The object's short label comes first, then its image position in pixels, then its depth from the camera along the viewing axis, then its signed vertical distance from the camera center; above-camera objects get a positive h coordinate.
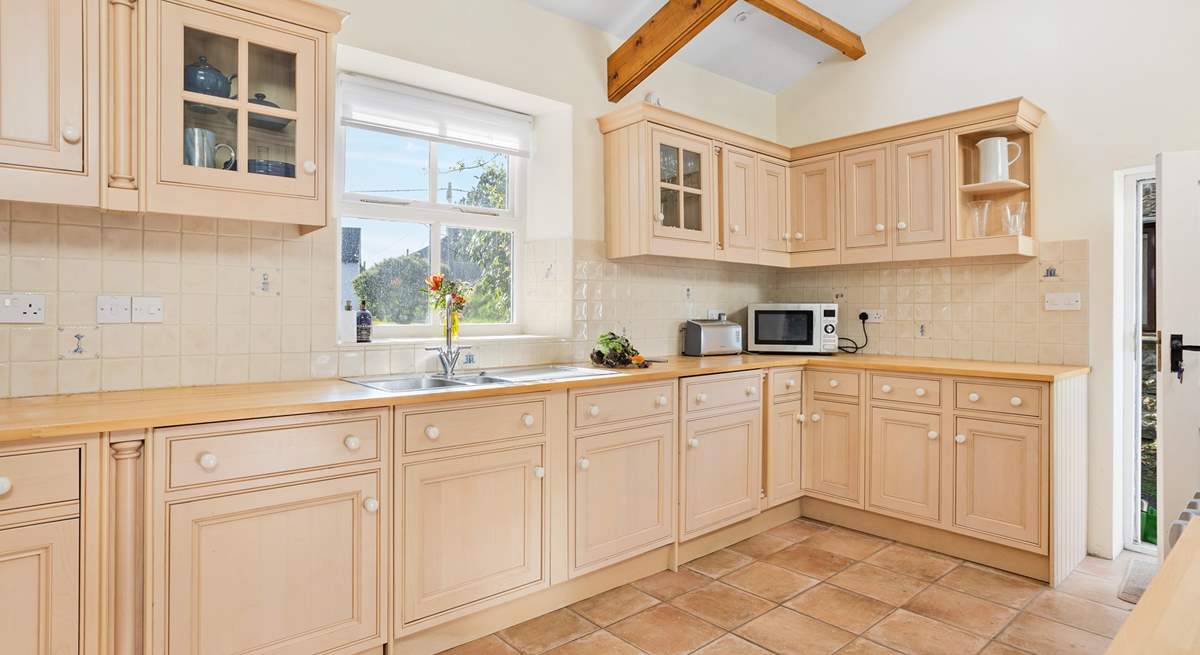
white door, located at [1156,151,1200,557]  2.64 +0.04
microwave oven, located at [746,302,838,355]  3.77 -0.01
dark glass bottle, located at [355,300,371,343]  2.70 -0.01
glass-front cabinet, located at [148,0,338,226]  1.91 +0.66
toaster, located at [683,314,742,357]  3.72 -0.07
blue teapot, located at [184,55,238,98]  1.96 +0.76
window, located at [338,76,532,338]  2.86 +0.60
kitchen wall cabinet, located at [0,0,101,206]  1.69 +0.60
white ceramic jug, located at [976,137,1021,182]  3.23 +0.84
